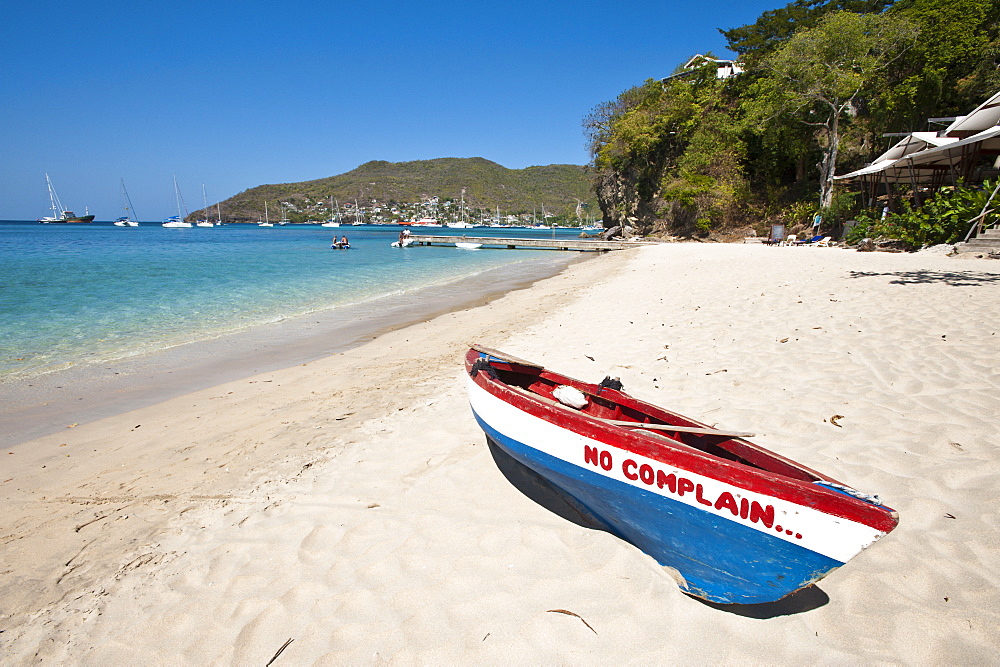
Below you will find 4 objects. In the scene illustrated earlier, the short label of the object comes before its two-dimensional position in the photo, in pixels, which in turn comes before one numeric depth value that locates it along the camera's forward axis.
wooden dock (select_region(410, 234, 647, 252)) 36.85
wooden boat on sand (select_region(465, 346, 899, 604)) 1.91
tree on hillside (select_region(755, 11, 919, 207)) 23.73
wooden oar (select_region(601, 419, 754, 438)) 2.55
